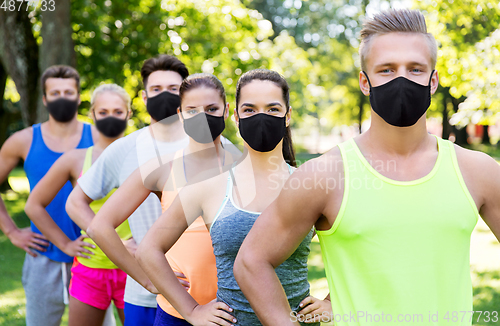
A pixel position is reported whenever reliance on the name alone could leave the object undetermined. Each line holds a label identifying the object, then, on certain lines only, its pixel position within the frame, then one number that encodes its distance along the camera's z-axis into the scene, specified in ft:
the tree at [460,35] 28.89
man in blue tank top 12.76
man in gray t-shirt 9.89
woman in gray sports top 6.90
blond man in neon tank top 5.05
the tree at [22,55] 30.81
